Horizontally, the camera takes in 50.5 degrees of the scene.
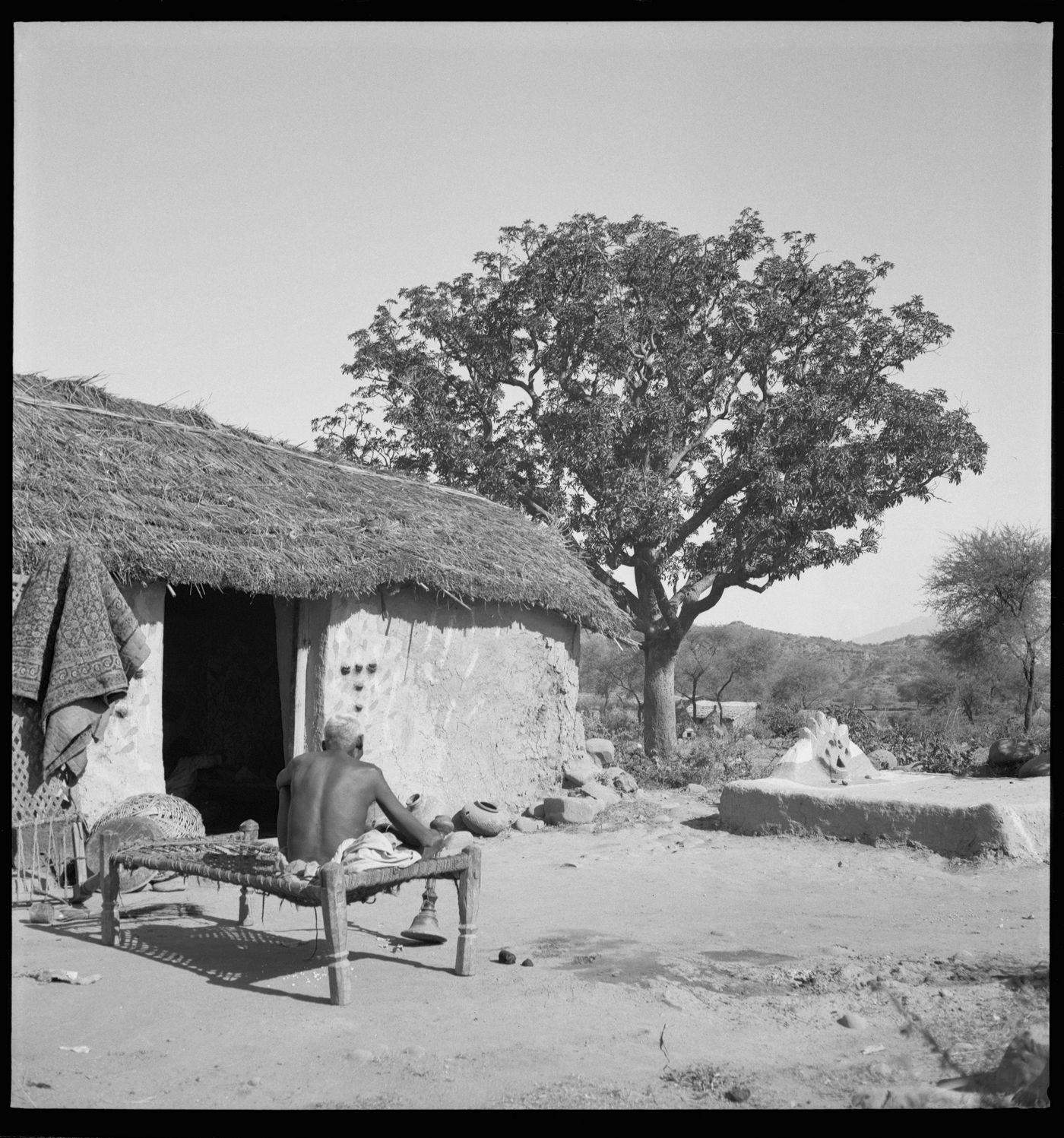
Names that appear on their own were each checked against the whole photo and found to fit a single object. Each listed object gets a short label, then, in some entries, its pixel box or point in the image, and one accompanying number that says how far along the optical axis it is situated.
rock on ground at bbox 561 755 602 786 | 10.63
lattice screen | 6.81
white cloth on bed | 4.89
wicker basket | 6.92
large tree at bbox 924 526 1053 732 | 21.94
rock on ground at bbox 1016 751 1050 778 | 9.80
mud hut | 7.62
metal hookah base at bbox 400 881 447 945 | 5.44
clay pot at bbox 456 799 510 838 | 9.14
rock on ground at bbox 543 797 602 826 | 9.74
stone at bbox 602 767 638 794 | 11.45
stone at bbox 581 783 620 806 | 10.38
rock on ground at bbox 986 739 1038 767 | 10.34
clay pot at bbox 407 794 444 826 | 8.42
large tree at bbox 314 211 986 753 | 15.52
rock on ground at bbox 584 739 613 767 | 12.77
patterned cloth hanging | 6.82
